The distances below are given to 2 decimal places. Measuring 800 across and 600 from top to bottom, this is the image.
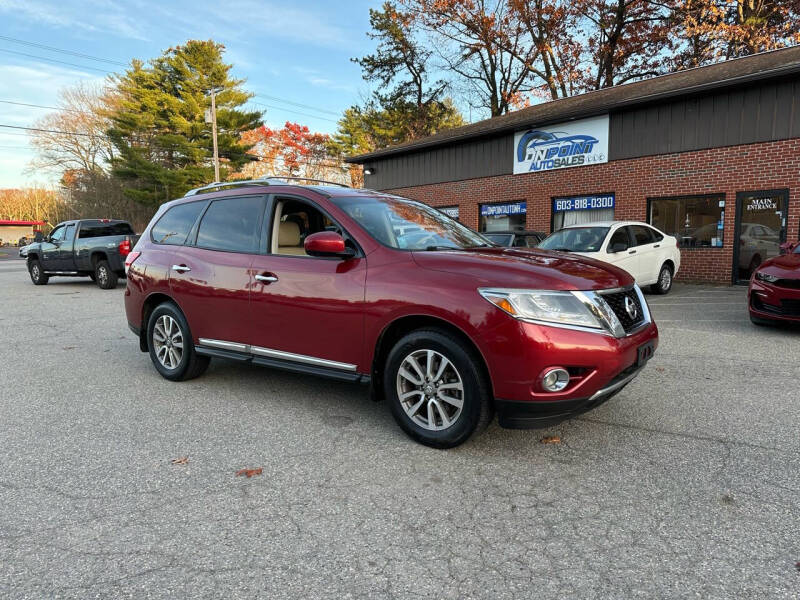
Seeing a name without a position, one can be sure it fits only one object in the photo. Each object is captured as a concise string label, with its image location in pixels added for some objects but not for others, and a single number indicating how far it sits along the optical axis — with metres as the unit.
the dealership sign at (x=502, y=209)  17.17
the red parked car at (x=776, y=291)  6.81
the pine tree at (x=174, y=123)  38.19
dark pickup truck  14.34
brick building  12.02
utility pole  31.06
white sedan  10.45
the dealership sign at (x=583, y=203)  14.96
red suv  3.12
